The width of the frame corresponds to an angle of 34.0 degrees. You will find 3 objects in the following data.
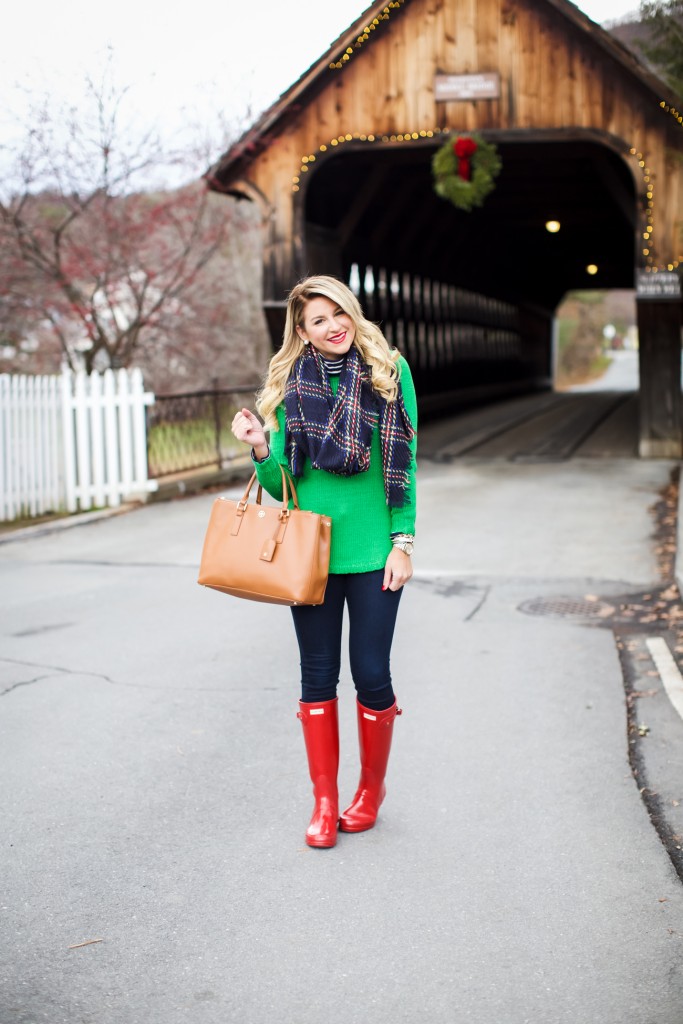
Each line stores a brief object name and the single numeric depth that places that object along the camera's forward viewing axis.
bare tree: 15.02
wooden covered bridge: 14.92
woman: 3.62
